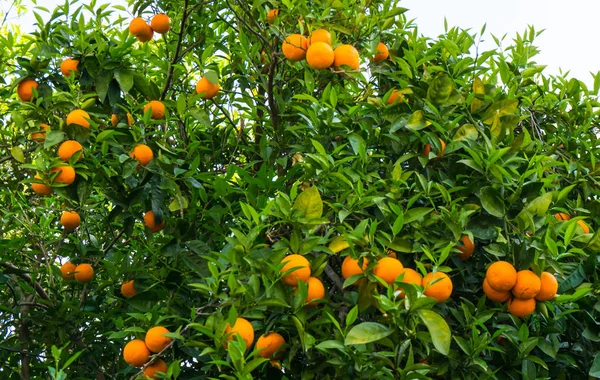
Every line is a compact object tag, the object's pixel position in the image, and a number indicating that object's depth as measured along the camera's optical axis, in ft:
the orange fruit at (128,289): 9.79
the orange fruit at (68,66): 9.89
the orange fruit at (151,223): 9.30
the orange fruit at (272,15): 10.51
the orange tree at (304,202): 6.89
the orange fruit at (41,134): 9.66
